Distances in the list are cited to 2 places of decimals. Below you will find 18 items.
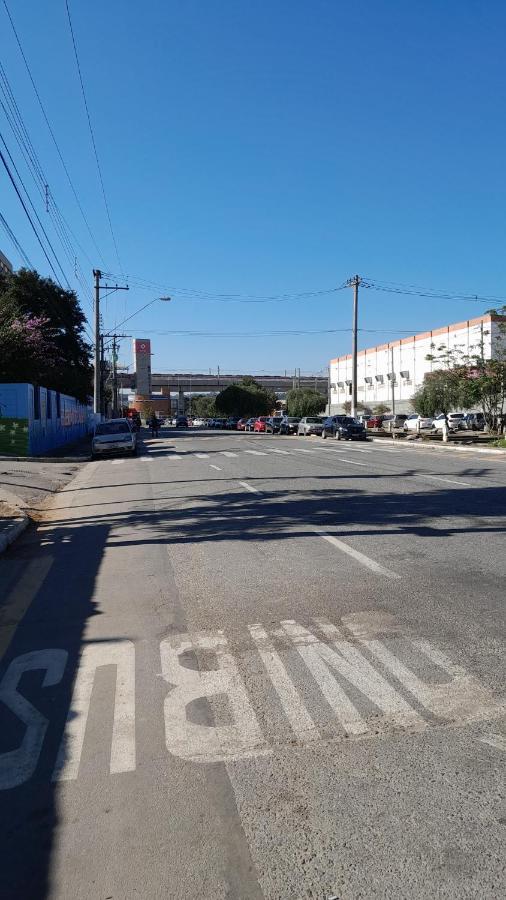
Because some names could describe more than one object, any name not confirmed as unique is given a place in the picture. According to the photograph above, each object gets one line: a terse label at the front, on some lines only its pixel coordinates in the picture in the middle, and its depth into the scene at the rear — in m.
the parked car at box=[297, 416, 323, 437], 50.03
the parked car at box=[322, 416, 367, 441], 44.25
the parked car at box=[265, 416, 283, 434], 58.62
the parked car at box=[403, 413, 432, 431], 52.50
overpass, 142.38
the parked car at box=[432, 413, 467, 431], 50.25
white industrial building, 64.38
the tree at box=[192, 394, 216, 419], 148.88
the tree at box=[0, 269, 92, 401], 31.00
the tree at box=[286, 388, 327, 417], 91.69
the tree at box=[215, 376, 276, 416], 106.97
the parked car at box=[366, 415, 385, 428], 66.38
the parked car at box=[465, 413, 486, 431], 53.81
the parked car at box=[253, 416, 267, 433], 62.98
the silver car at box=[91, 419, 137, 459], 28.34
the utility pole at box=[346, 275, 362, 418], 49.49
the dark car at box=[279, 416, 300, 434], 56.12
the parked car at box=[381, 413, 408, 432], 62.70
